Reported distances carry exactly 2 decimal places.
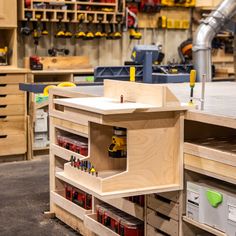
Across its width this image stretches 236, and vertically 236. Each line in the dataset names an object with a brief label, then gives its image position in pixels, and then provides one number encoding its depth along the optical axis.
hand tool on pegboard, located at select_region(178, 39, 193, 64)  5.98
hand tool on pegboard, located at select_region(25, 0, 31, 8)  5.12
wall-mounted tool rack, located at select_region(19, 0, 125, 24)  5.15
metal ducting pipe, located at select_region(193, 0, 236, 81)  4.57
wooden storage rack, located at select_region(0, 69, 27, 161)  4.77
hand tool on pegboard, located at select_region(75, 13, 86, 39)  5.38
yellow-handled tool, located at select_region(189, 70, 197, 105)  2.35
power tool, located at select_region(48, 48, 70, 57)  5.43
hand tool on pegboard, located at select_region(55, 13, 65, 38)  5.29
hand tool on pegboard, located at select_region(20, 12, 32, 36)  5.13
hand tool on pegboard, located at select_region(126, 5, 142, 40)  5.75
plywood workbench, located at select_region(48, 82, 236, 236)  1.96
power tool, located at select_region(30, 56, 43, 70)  5.11
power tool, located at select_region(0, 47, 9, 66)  5.09
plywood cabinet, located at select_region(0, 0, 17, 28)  4.89
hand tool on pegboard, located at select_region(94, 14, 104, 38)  5.47
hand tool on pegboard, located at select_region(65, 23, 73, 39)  5.44
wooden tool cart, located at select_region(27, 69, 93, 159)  4.91
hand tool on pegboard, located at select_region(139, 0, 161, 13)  5.82
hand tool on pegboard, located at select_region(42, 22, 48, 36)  5.34
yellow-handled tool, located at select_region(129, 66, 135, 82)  2.69
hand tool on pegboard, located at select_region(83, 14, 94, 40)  5.44
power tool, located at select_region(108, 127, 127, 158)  2.22
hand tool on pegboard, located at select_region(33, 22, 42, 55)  5.32
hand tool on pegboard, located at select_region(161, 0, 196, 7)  5.95
